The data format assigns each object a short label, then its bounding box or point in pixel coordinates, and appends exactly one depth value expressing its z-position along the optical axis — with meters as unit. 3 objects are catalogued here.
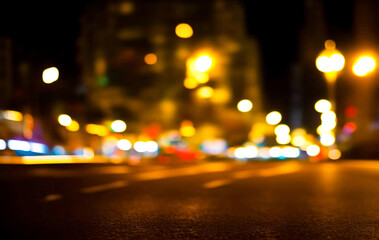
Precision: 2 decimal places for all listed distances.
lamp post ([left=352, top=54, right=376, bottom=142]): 43.06
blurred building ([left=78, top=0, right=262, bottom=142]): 52.06
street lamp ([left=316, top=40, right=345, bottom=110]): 21.81
